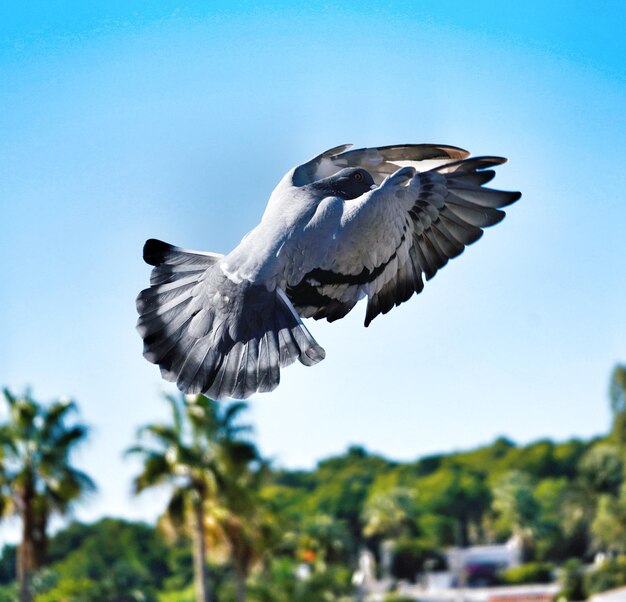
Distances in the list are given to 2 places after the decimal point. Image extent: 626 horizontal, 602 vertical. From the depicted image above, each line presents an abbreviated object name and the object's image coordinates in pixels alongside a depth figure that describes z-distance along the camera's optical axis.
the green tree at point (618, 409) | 63.81
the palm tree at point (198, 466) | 24.67
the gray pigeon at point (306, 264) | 3.78
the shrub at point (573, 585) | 59.91
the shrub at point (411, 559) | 75.81
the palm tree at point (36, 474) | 22.97
